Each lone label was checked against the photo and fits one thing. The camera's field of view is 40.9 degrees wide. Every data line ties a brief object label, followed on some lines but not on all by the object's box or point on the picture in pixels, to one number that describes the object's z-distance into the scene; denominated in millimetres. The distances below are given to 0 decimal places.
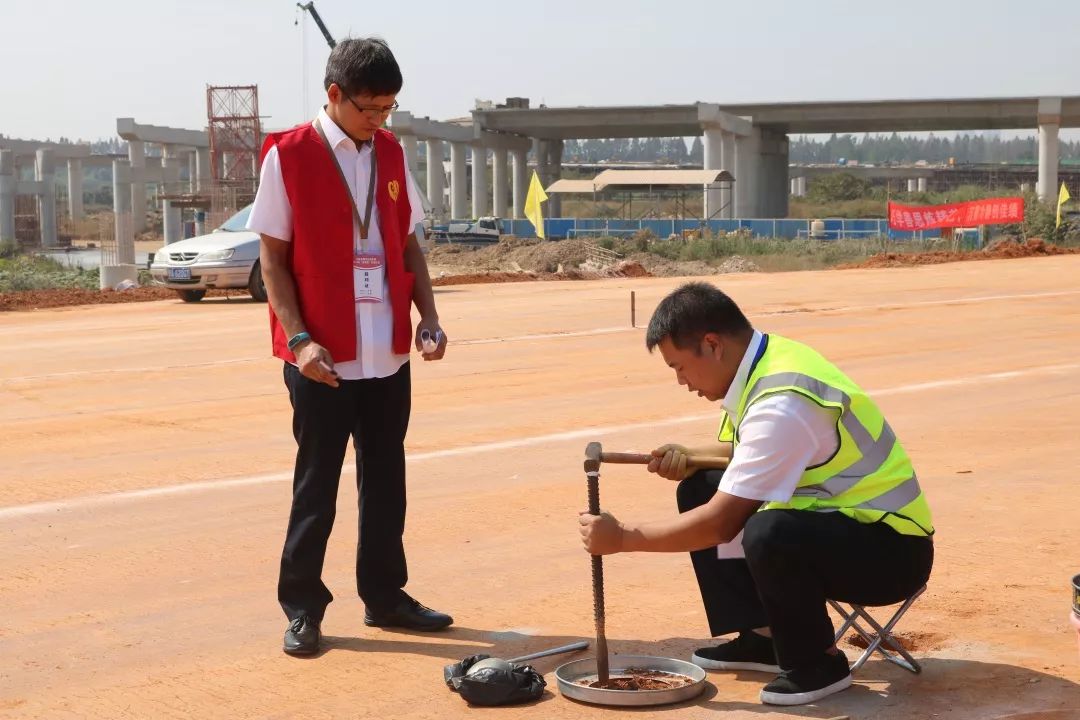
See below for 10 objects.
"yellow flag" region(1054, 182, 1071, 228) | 41181
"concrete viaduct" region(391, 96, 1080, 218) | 68062
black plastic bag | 4660
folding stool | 4660
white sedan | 21312
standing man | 5184
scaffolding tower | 66125
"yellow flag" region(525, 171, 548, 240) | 41844
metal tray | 4664
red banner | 38375
